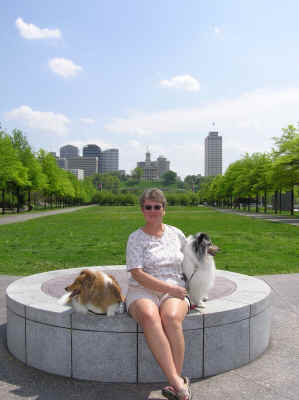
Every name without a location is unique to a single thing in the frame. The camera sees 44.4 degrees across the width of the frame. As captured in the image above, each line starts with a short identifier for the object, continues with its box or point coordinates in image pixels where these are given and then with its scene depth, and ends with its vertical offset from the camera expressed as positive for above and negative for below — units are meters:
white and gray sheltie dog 3.75 -0.74
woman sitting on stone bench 3.30 -0.97
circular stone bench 3.80 -1.57
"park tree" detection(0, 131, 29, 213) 39.25 +3.20
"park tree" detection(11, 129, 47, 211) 50.94 +4.43
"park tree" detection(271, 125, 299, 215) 34.25 +3.13
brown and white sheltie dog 3.75 -1.02
